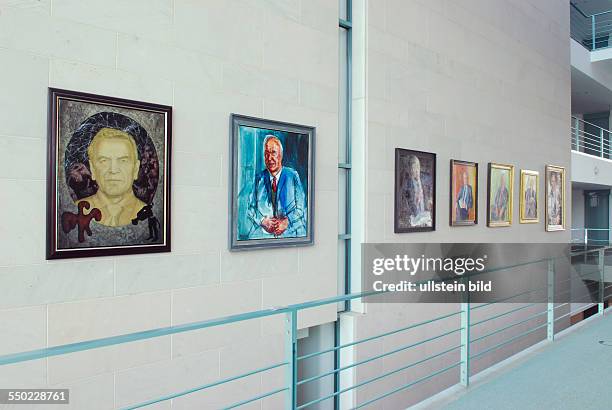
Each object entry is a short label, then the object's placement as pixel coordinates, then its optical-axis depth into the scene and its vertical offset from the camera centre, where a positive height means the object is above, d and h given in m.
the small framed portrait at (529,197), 8.14 +0.32
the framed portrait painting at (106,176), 3.13 +0.25
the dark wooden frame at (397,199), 5.70 +0.18
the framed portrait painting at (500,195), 7.30 +0.32
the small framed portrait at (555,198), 8.93 +0.34
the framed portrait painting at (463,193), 6.56 +0.30
